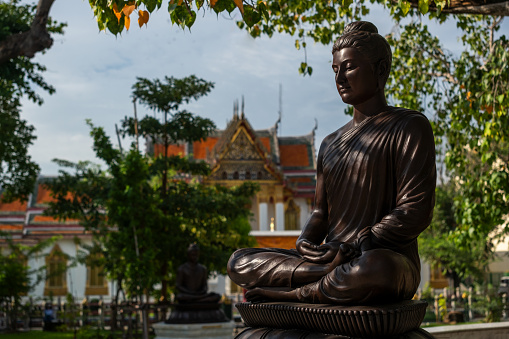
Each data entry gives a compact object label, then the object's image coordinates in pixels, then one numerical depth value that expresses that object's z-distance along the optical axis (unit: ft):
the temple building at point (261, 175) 101.09
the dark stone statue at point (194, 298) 35.70
